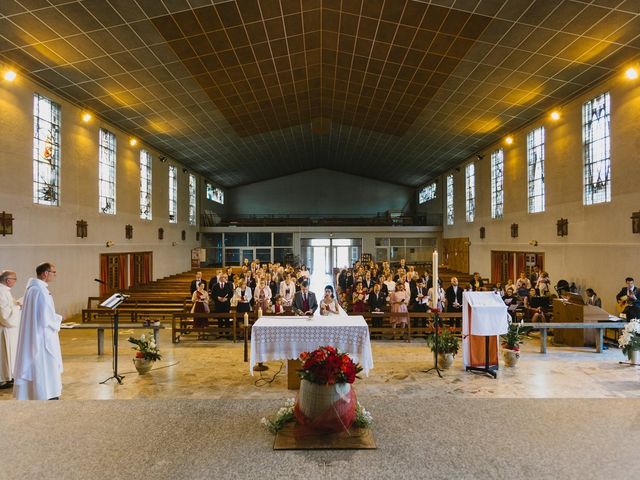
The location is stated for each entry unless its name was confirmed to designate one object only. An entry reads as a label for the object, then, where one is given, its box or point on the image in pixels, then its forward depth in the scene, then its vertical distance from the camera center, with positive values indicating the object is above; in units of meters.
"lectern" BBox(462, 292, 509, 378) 6.00 -1.08
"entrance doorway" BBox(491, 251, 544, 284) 13.75 -0.44
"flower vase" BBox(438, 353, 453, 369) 6.44 -1.60
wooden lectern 7.94 -1.29
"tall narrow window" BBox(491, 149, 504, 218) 16.02 +2.54
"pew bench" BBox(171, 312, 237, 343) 8.41 -1.44
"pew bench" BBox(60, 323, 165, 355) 7.40 -1.25
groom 8.45 -0.94
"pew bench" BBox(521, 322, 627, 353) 7.34 -1.29
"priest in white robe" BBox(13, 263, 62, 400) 4.60 -0.98
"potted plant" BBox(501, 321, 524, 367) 6.55 -1.47
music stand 5.67 -0.80
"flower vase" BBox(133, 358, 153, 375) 6.19 -1.55
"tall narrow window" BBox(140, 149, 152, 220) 16.06 +2.62
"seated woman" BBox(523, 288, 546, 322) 9.48 -1.37
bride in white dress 6.96 -0.87
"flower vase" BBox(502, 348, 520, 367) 6.54 -1.59
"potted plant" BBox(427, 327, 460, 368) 6.45 -1.44
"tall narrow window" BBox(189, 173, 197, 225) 21.83 +2.80
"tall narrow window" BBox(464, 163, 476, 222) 18.87 +2.74
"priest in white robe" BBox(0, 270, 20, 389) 5.63 -1.05
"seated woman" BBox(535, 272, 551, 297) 11.02 -0.87
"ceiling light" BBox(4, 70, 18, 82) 9.03 +3.76
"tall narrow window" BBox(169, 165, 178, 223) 19.06 +2.68
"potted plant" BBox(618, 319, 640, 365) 6.33 -1.30
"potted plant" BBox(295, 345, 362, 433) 2.75 -0.89
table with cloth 5.30 -1.05
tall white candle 5.24 -0.35
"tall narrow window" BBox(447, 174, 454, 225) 22.10 +2.66
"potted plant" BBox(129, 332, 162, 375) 6.18 -1.44
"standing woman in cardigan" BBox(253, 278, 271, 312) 9.25 -0.93
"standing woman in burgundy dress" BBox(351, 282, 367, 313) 9.45 -1.08
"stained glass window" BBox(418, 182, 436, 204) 25.30 +3.56
